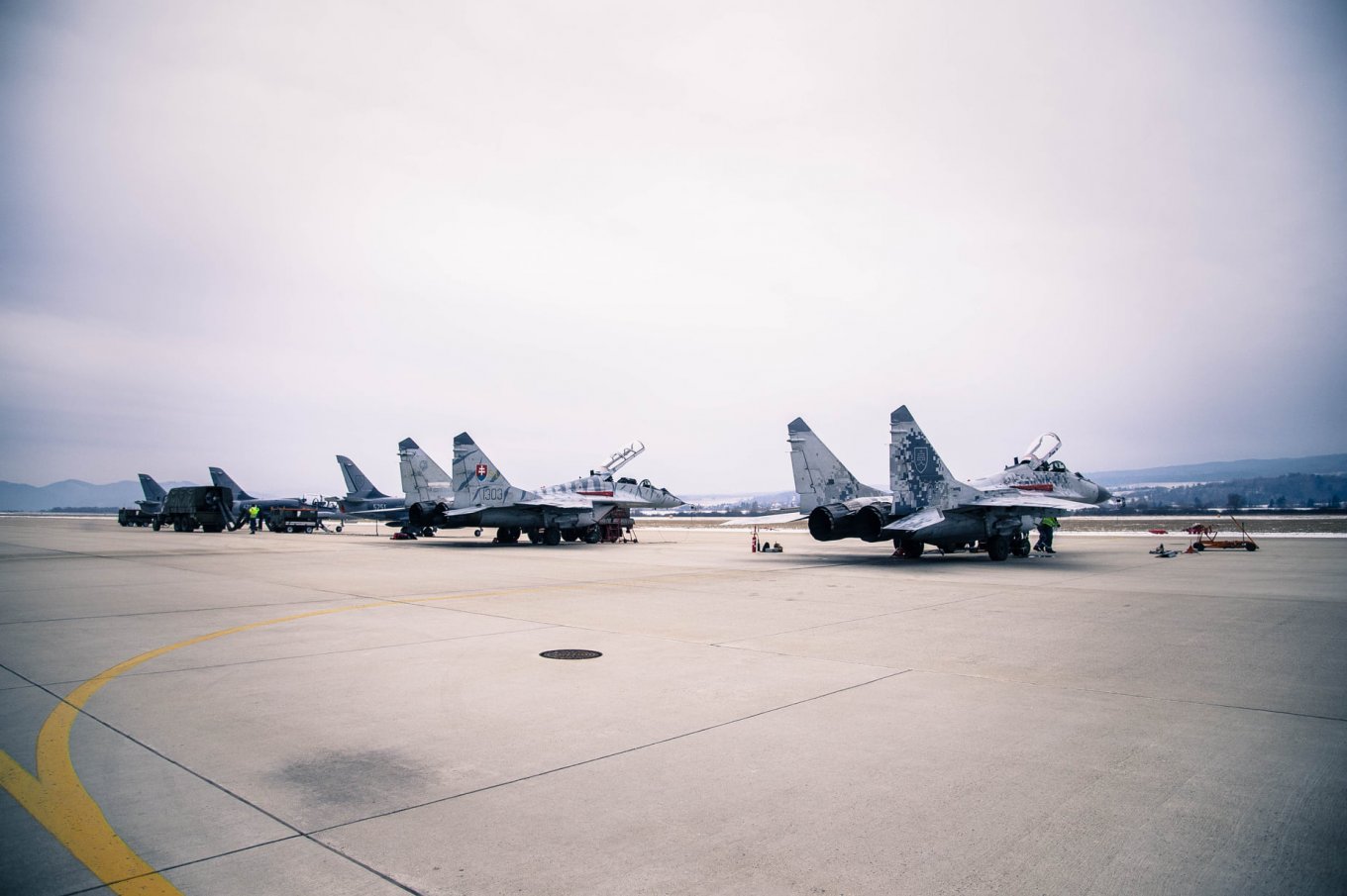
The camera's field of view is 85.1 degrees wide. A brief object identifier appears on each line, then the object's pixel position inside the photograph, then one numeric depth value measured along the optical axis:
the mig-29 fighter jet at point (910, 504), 21.53
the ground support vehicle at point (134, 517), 63.85
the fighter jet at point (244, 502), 52.60
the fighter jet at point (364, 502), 43.31
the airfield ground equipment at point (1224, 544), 26.53
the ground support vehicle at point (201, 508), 47.62
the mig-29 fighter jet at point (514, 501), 31.05
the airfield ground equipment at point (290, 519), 50.19
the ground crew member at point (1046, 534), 25.55
